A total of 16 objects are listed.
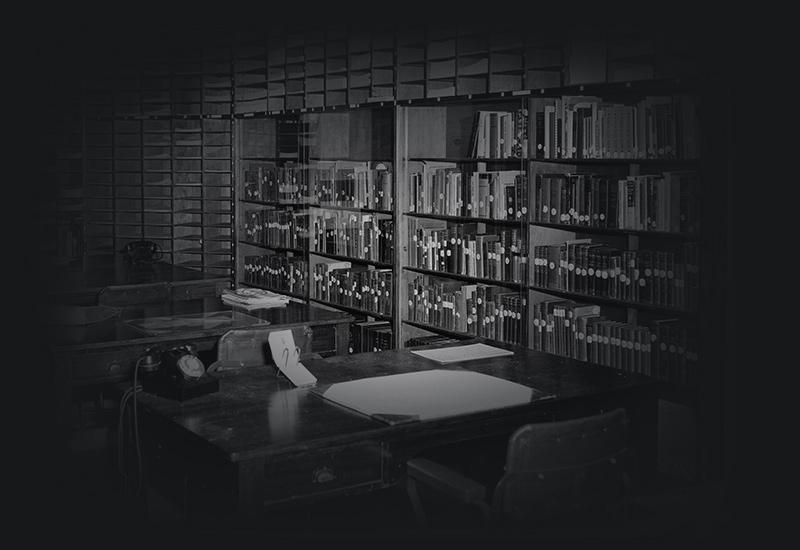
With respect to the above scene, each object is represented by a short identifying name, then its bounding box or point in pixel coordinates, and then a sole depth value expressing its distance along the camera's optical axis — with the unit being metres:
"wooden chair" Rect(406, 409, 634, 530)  2.62
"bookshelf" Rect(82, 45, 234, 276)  8.20
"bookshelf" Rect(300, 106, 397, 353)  6.23
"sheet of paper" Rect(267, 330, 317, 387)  3.34
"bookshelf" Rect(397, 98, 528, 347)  5.32
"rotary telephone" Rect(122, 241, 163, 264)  6.92
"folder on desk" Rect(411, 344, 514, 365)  3.76
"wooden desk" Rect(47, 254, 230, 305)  5.65
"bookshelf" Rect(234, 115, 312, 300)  7.23
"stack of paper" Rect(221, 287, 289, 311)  5.19
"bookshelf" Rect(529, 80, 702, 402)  4.35
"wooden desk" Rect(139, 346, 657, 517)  2.65
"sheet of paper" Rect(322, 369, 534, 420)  3.01
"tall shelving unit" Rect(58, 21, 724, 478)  4.70
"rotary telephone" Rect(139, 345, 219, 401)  3.11
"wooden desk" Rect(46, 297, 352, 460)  4.06
